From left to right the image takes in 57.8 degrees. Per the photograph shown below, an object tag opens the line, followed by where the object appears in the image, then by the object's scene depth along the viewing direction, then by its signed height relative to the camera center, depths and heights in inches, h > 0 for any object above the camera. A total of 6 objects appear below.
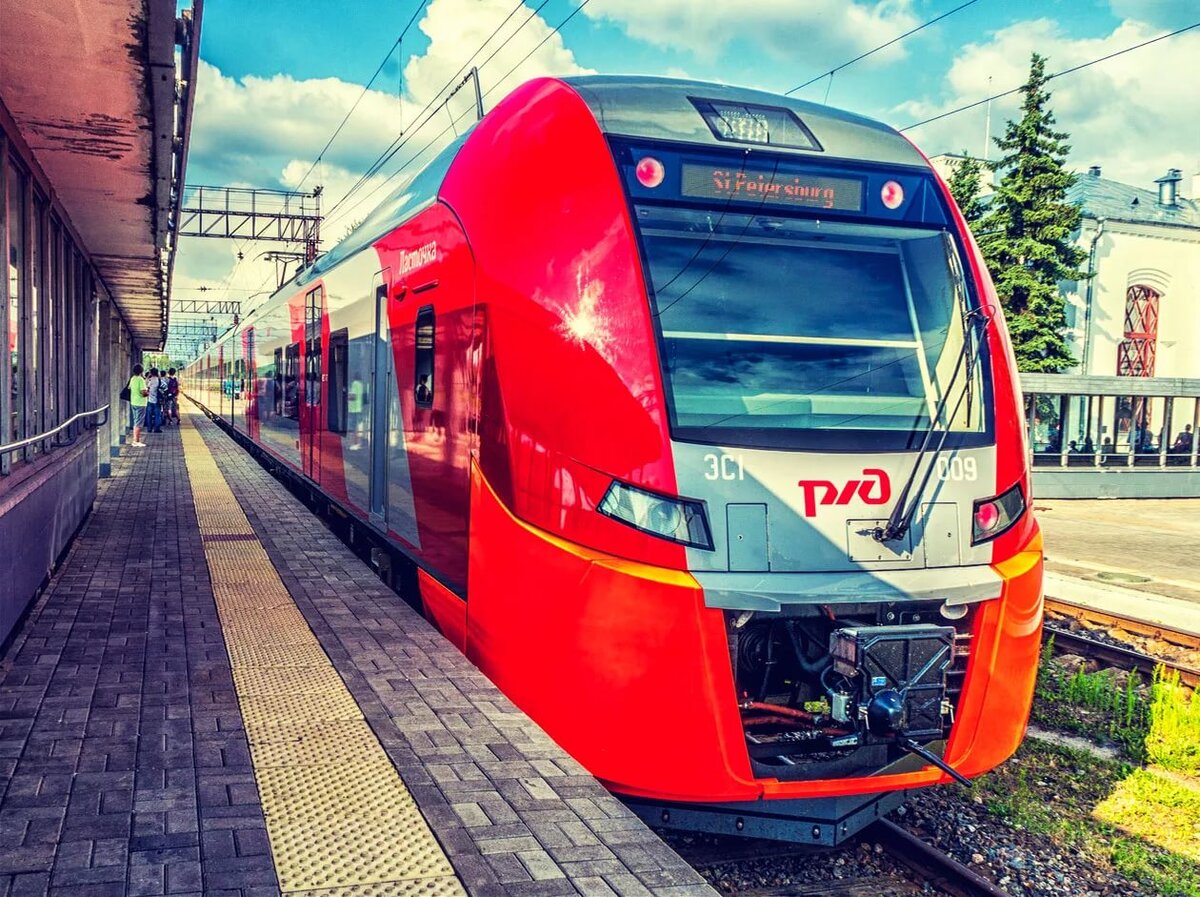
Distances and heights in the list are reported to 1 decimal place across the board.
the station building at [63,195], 228.5 +57.2
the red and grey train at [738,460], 166.9 -13.4
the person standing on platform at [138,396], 854.1 -32.6
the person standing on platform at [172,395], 1360.7 -48.4
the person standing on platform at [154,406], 1176.8 -53.5
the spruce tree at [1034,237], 1112.2 +159.2
